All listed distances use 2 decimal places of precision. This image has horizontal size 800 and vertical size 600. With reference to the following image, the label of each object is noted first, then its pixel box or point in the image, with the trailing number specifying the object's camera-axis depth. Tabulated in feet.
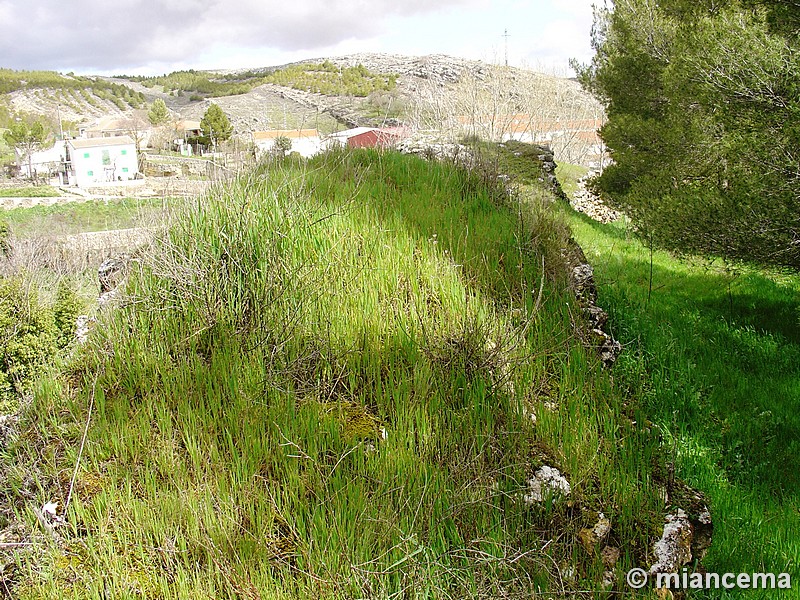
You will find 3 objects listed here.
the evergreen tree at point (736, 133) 16.02
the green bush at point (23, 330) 28.55
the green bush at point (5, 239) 58.39
